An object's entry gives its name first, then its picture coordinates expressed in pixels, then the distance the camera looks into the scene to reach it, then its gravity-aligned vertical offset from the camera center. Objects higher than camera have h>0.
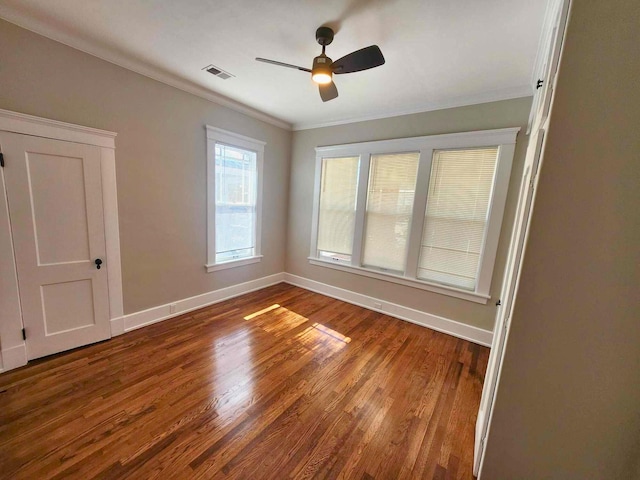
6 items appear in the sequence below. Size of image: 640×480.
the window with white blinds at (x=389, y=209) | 3.26 +0.05
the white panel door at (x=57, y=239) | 2.01 -0.44
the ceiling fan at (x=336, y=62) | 1.72 +1.11
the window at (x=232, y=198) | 3.33 +0.06
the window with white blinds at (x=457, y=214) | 2.77 +0.02
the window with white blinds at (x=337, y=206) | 3.79 +0.04
